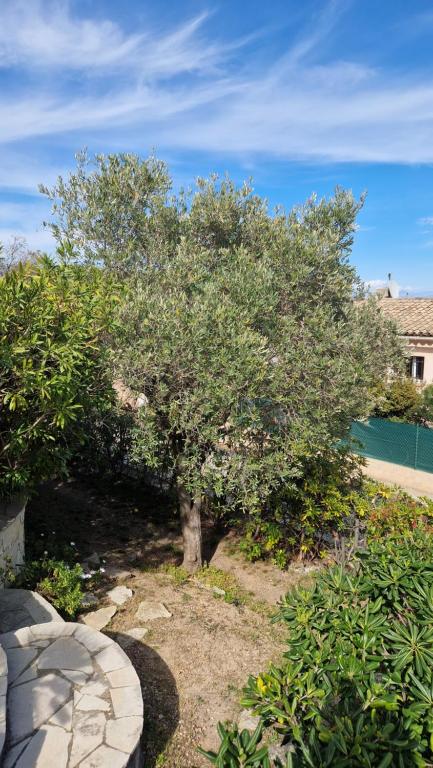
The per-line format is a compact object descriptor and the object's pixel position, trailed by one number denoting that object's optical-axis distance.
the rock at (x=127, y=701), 4.12
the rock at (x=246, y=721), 4.86
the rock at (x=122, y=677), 4.42
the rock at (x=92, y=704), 4.15
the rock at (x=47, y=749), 3.62
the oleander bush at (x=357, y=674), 2.52
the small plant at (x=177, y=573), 8.04
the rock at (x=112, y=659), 4.65
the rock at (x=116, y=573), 7.80
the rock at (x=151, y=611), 6.66
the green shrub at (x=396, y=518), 8.03
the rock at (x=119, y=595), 7.00
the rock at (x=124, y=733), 3.80
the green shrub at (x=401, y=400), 20.17
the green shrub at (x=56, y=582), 6.27
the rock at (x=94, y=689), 4.31
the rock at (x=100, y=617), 6.31
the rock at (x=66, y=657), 4.60
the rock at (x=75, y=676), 4.44
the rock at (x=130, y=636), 6.01
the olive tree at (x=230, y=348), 6.45
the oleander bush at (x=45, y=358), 5.10
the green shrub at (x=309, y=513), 8.53
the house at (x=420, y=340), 22.38
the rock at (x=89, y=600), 6.71
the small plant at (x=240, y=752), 2.50
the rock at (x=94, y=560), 8.21
